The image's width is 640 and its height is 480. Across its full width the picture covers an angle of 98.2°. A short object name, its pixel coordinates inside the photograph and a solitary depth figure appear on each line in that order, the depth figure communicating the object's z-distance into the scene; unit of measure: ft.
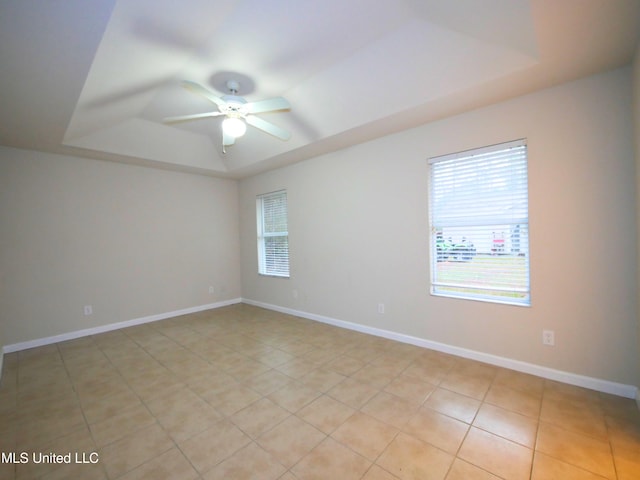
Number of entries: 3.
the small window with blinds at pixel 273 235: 15.05
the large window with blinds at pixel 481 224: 7.86
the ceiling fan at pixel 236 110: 7.25
